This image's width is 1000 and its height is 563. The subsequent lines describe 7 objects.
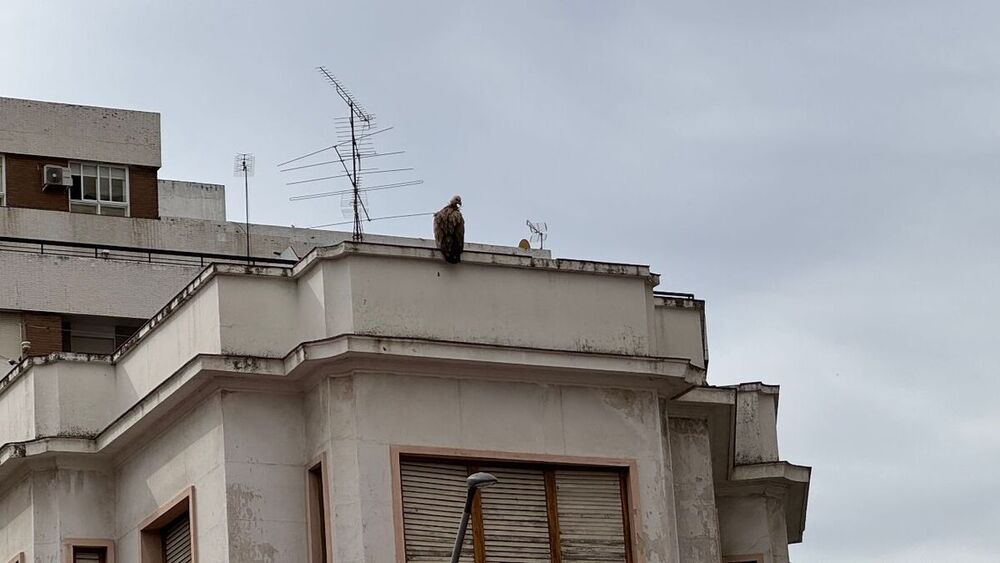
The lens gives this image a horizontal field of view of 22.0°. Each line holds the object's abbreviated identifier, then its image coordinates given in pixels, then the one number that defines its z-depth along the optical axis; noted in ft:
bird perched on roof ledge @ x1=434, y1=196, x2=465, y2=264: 118.52
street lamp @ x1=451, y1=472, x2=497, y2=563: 96.12
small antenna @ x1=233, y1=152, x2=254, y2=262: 212.84
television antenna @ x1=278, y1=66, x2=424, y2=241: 133.18
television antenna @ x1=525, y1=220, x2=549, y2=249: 177.99
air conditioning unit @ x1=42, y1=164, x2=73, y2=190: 203.31
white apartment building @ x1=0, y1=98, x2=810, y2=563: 114.11
